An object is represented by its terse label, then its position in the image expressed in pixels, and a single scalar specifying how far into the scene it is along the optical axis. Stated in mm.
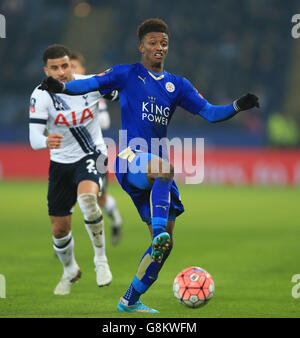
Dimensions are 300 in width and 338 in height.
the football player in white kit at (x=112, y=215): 21016
